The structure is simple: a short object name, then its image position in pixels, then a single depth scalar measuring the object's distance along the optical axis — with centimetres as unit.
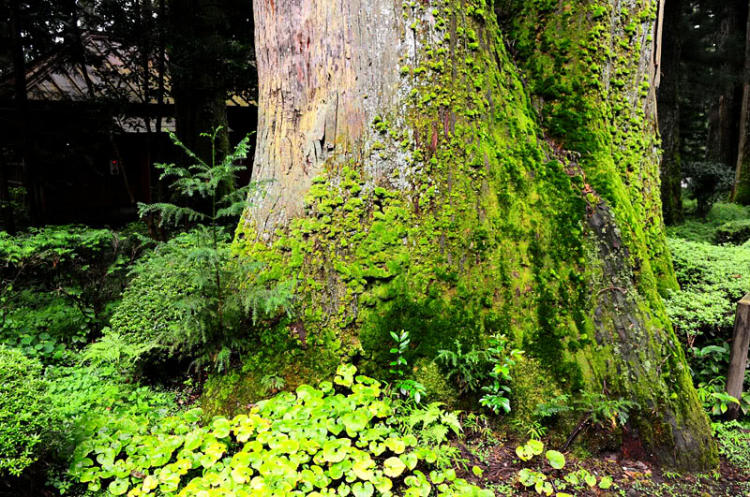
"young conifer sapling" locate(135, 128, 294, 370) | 250
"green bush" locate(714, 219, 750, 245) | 685
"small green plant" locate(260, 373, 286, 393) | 269
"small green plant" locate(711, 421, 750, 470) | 270
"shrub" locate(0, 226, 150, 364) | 394
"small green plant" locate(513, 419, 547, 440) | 253
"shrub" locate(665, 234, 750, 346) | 350
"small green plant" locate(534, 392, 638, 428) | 248
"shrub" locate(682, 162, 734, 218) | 1035
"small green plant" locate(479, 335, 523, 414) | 254
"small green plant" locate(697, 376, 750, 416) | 307
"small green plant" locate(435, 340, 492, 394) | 263
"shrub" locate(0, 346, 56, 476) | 204
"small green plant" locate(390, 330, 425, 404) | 260
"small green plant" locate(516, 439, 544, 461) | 234
